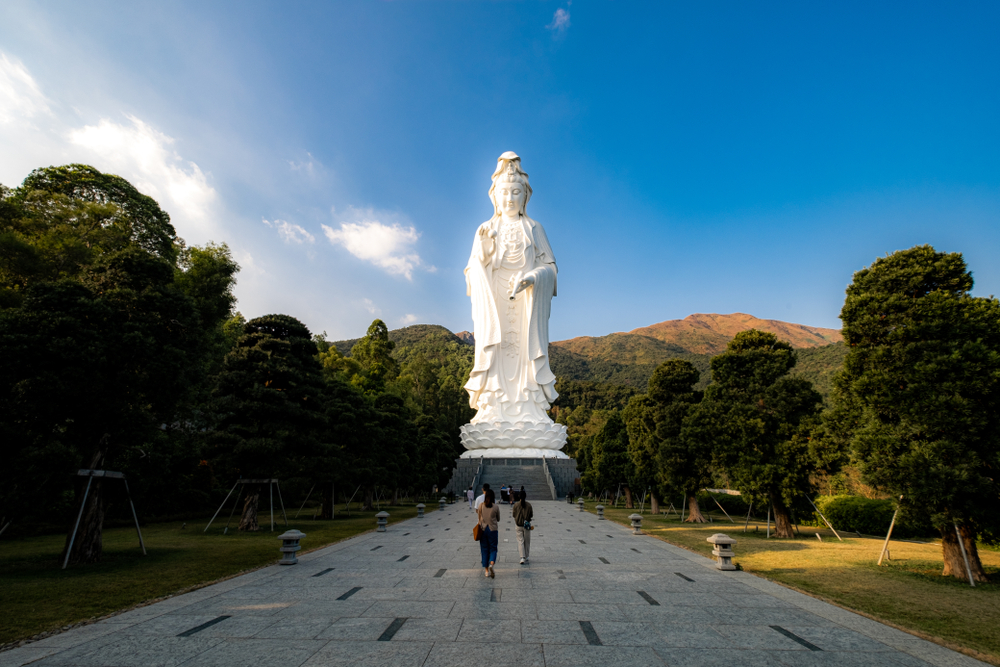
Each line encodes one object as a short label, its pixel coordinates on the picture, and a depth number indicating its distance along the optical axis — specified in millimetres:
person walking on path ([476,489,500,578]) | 7770
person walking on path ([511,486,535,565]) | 8992
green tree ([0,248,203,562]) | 8227
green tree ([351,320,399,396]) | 44969
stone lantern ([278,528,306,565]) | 9141
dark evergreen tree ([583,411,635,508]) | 24609
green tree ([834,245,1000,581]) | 7926
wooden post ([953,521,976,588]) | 7984
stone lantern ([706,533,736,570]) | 9031
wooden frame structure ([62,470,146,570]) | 9125
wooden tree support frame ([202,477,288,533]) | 14219
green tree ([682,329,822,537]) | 13141
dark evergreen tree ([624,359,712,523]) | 17656
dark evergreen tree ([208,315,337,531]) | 13875
